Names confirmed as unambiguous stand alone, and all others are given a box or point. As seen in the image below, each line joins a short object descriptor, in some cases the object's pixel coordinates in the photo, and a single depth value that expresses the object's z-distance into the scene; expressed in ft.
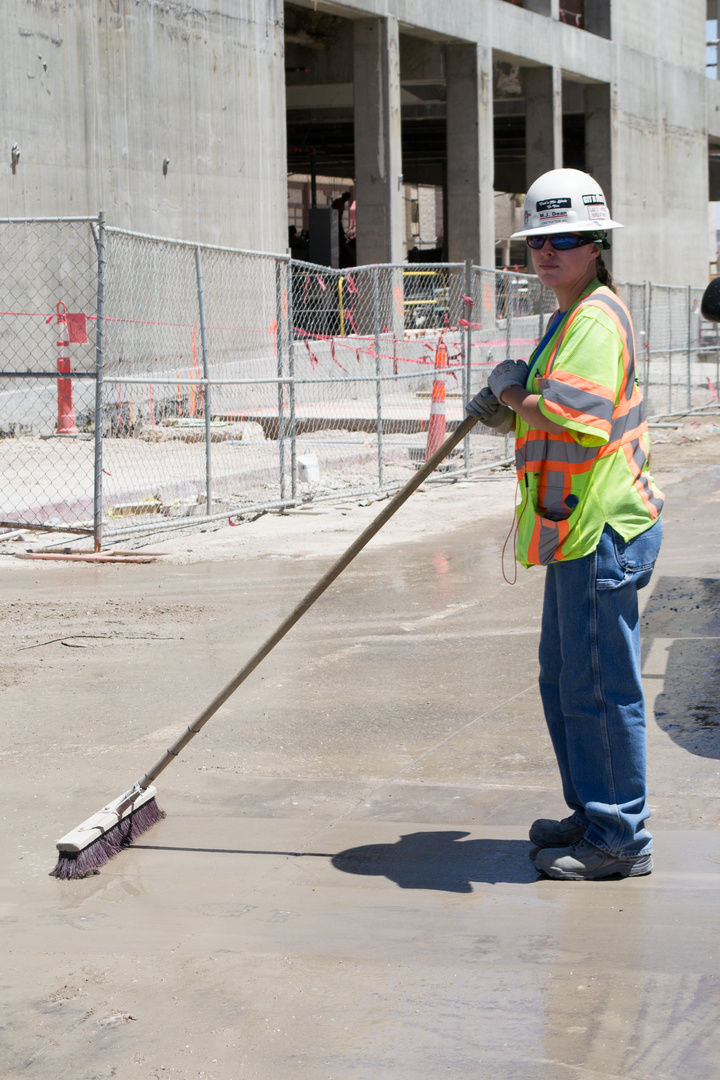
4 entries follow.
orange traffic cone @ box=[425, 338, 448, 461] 42.98
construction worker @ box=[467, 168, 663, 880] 10.91
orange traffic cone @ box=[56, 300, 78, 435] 48.49
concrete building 52.54
